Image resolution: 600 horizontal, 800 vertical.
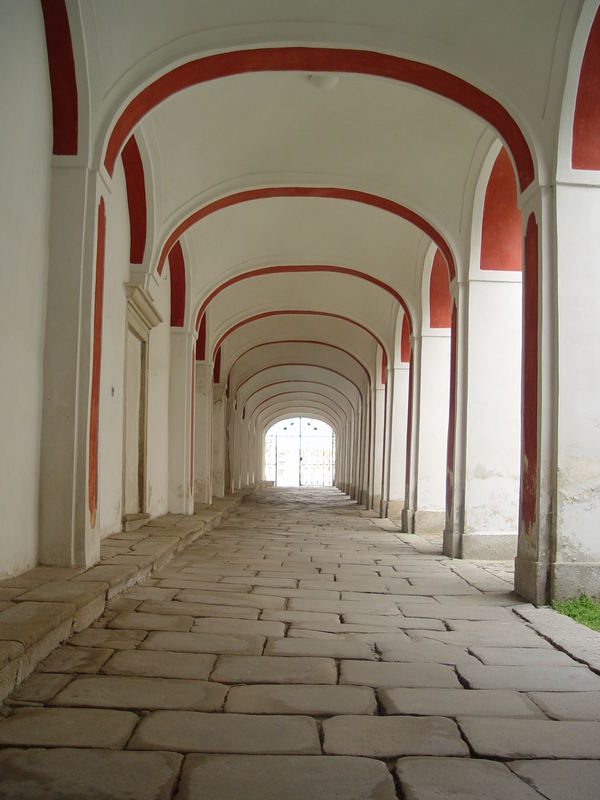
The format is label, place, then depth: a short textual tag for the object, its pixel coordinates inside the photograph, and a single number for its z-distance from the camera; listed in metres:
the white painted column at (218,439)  16.55
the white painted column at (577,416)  4.86
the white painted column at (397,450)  12.97
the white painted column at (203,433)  13.17
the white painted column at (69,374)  4.92
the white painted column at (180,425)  10.59
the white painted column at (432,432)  10.09
